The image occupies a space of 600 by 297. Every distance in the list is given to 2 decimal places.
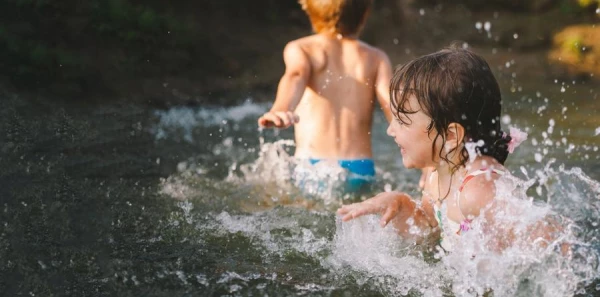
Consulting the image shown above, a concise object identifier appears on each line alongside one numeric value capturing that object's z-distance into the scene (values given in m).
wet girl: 2.76
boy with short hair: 3.95
